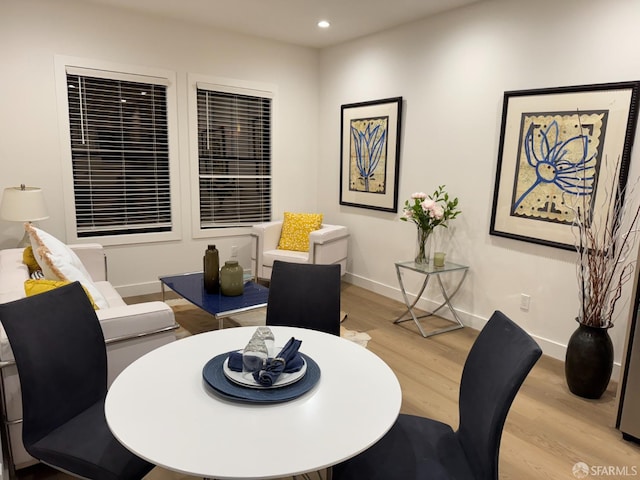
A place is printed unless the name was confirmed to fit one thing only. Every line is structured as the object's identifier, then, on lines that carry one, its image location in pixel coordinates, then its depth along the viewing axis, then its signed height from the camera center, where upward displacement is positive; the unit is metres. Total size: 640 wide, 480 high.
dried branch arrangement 2.69 -0.46
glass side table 3.69 -1.05
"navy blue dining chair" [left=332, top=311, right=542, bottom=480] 1.32 -0.87
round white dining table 1.09 -0.71
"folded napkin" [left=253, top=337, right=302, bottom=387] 1.38 -0.64
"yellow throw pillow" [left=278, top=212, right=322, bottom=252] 4.85 -0.68
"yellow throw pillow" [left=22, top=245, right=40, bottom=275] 2.99 -0.69
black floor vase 2.68 -1.12
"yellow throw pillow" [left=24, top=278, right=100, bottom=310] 2.09 -0.60
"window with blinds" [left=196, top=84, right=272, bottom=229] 4.79 +0.09
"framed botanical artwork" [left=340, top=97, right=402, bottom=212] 4.48 +0.18
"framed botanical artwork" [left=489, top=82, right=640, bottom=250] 2.83 +0.14
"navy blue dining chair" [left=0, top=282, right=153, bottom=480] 1.47 -0.85
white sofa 1.87 -0.85
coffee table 2.96 -0.95
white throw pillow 2.41 -0.58
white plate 1.38 -0.67
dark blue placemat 1.32 -0.69
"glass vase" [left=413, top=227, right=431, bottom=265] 3.82 -0.67
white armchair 4.48 -0.84
